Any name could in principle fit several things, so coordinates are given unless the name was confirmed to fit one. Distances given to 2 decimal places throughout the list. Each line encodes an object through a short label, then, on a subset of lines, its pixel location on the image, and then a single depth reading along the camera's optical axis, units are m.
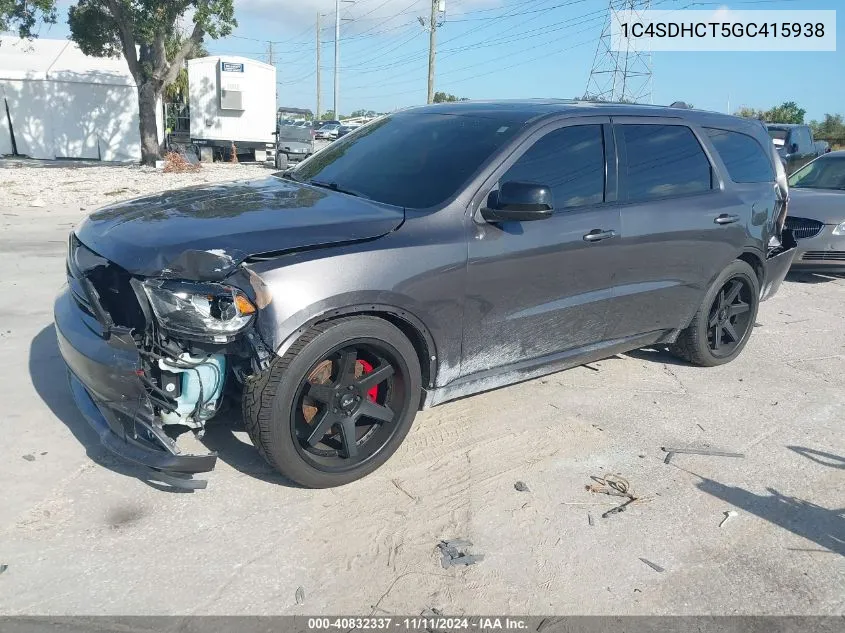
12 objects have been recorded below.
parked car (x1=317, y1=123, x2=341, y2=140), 36.64
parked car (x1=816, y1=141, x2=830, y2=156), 18.19
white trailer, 26.20
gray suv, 3.05
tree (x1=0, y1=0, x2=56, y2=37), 21.00
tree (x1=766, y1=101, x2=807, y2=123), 36.88
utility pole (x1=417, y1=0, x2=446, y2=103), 29.78
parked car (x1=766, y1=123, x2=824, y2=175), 16.67
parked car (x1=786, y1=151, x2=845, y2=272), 8.53
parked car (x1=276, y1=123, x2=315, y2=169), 25.59
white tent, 26.83
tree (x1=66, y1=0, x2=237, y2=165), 20.33
